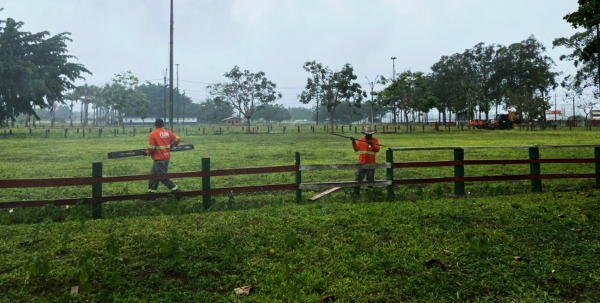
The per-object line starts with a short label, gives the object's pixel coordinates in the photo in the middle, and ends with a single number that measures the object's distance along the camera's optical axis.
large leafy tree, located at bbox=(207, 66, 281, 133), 51.56
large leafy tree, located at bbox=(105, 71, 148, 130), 61.84
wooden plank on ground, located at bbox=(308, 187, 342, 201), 8.53
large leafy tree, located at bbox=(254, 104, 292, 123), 130.82
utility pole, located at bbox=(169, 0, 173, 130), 30.88
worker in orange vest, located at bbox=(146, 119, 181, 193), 9.10
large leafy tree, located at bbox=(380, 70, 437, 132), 52.38
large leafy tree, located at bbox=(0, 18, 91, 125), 31.78
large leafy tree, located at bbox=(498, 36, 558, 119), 67.00
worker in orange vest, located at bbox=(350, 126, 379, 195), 9.15
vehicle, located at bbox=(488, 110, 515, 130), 56.42
